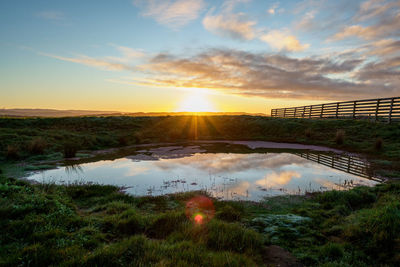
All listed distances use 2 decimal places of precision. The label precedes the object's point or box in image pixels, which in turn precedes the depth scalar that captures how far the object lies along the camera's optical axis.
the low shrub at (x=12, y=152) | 15.02
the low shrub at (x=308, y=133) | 24.23
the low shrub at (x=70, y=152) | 16.11
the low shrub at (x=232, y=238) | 4.53
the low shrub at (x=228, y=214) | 6.26
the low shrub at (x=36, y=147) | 16.64
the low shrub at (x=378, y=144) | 16.88
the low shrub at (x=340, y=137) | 20.25
